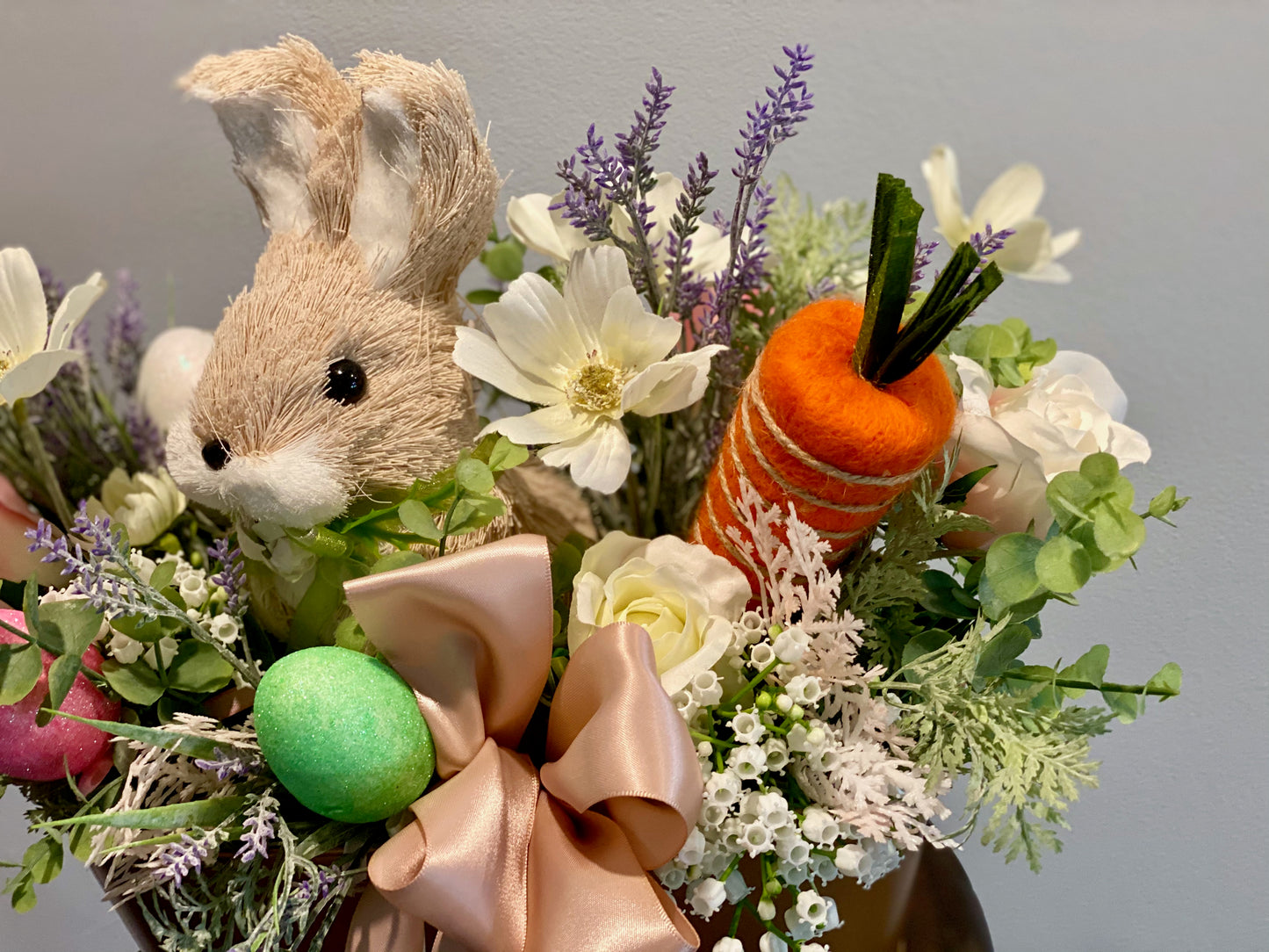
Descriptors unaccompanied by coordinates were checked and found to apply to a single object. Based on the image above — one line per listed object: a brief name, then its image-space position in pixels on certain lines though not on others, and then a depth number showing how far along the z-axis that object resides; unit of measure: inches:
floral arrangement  19.4
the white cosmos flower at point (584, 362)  22.5
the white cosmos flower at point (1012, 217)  32.1
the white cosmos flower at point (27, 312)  25.6
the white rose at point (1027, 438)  22.4
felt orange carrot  18.8
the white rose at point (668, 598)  21.1
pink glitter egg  21.1
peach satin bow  18.8
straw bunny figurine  21.9
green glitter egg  19.1
